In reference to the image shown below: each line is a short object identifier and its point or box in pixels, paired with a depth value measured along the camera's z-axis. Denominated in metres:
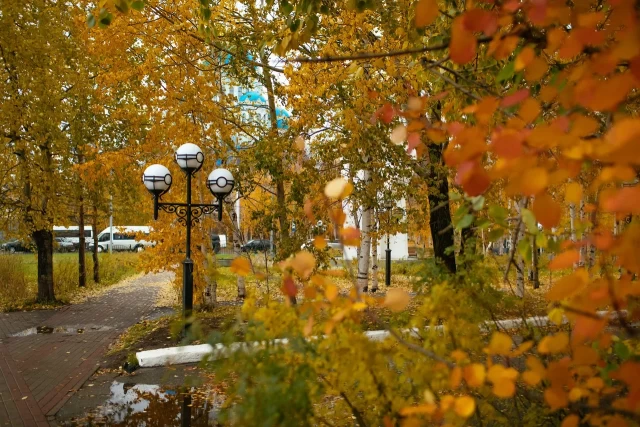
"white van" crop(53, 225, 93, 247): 48.62
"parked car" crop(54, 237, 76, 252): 41.57
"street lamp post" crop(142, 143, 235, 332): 7.53
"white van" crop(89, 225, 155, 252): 45.76
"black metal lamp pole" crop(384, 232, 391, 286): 16.39
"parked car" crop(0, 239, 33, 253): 43.54
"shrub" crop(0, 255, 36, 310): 13.40
